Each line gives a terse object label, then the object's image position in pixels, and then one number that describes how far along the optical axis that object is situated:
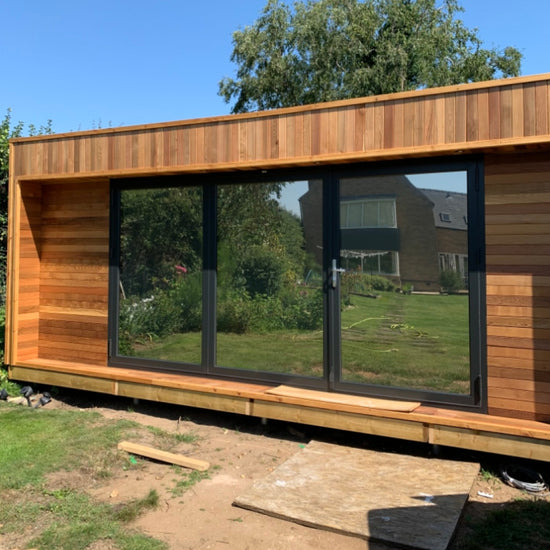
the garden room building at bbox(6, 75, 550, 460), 3.75
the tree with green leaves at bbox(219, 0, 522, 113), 17.80
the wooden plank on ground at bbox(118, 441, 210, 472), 3.81
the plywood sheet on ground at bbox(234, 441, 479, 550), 2.88
